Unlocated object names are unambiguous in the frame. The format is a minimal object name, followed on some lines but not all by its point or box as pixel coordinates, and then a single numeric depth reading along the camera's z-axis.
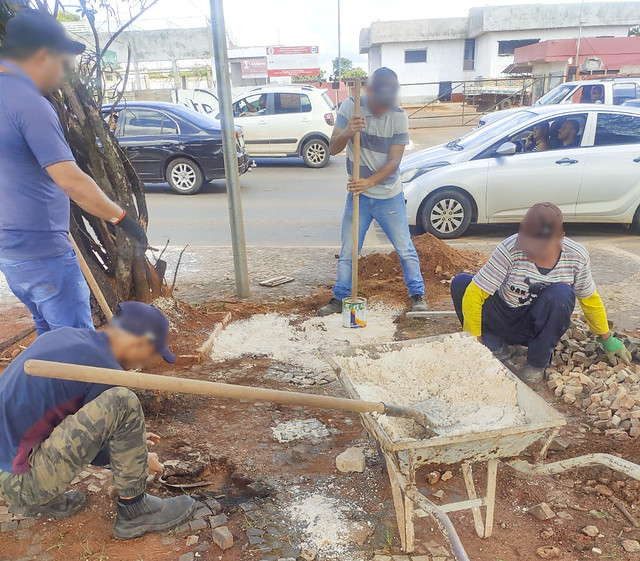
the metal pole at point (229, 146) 4.69
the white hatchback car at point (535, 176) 7.13
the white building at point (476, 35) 30.28
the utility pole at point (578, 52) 23.60
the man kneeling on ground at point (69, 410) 2.22
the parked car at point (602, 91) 13.01
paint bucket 4.79
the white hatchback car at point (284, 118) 13.23
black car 10.55
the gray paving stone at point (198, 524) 2.60
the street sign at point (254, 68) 32.00
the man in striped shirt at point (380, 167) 4.68
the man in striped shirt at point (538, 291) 3.34
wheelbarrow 2.14
